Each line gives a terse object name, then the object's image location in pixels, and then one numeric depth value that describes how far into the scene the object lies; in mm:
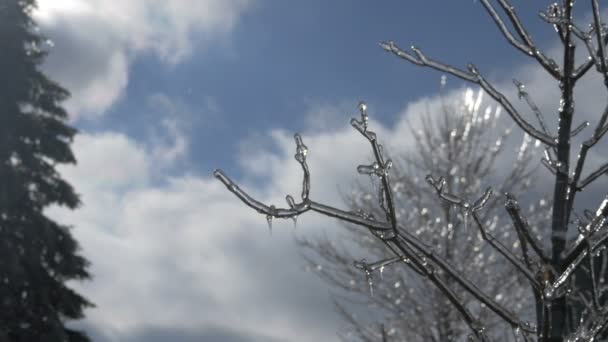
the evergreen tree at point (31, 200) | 15477
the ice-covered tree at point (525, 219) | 2576
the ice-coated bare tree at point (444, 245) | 11875
